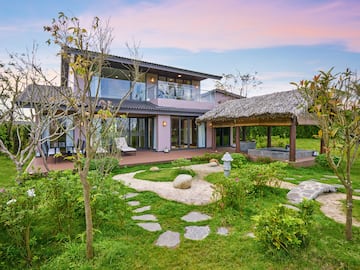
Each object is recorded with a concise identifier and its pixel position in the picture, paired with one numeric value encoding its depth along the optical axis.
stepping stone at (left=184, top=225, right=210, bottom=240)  3.34
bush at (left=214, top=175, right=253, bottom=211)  4.37
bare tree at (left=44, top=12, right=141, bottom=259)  2.28
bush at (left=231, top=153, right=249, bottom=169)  9.40
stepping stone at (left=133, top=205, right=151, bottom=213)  4.48
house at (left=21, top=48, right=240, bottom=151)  13.95
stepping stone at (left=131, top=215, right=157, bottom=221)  4.05
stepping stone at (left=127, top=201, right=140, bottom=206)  4.90
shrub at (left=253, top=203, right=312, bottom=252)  2.71
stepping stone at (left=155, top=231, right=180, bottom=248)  3.13
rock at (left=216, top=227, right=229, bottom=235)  3.45
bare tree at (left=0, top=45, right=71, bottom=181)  5.37
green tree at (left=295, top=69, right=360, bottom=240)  2.95
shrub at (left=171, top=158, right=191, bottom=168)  7.74
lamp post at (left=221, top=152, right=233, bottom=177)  6.50
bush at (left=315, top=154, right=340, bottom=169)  9.06
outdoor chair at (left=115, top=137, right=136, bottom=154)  11.99
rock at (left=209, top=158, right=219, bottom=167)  9.94
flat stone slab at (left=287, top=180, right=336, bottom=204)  5.08
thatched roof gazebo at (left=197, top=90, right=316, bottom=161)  9.34
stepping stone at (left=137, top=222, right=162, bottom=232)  3.61
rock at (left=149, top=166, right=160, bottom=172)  8.57
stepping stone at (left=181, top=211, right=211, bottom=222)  4.04
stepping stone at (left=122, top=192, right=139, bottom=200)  5.45
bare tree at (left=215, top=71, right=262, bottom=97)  27.98
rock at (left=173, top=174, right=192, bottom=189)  6.02
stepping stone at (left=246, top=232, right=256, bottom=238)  3.31
